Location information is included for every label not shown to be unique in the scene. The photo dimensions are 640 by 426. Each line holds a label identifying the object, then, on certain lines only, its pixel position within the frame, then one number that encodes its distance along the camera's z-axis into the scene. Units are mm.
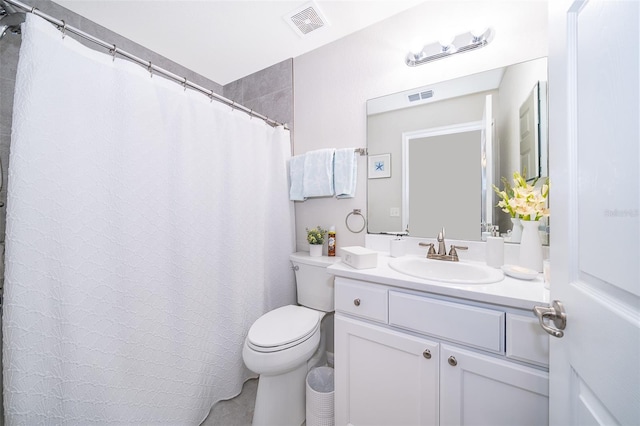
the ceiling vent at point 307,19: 1384
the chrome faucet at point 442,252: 1168
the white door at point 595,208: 354
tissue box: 1069
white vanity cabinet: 726
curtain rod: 826
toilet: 1094
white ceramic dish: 881
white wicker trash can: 1151
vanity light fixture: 1146
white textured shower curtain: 807
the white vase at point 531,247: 965
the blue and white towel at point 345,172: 1530
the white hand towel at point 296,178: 1709
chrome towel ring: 1556
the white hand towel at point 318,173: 1581
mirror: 1083
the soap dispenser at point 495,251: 1052
